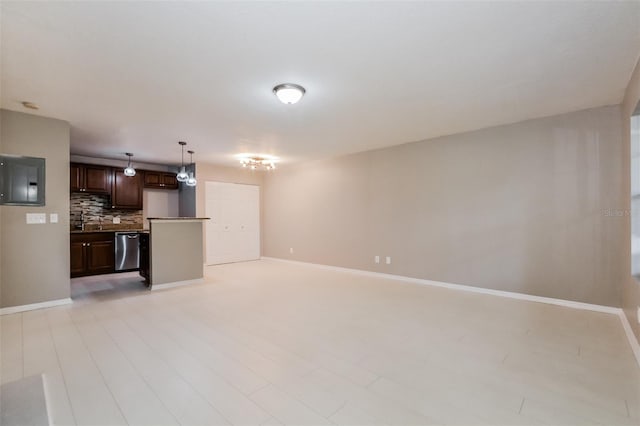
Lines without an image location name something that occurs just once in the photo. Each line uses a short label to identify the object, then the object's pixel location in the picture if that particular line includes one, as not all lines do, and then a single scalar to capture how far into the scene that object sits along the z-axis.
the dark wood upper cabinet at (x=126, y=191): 6.37
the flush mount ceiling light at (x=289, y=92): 2.92
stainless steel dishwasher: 6.02
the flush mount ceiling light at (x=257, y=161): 6.40
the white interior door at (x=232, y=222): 7.25
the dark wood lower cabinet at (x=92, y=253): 5.59
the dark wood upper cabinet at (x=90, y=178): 5.81
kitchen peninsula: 4.78
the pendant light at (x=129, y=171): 5.73
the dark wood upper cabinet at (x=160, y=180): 6.87
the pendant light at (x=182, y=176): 5.59
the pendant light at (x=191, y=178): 5.73
